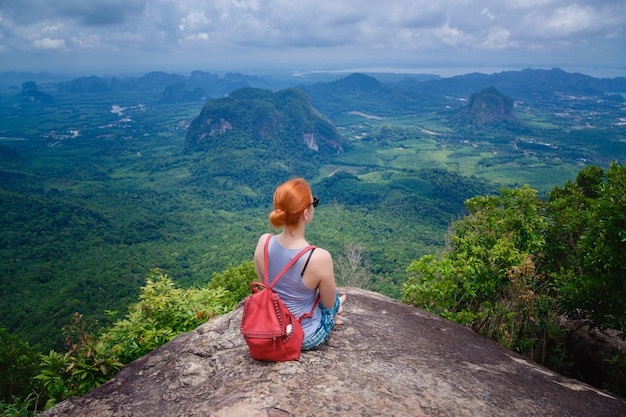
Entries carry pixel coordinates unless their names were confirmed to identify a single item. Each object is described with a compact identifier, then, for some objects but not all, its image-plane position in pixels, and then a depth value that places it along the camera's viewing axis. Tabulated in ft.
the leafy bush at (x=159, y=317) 15.10
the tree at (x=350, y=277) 55.72
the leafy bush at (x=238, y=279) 41.50
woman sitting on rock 9.48
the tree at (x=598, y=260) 14.57
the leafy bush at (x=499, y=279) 19.53
